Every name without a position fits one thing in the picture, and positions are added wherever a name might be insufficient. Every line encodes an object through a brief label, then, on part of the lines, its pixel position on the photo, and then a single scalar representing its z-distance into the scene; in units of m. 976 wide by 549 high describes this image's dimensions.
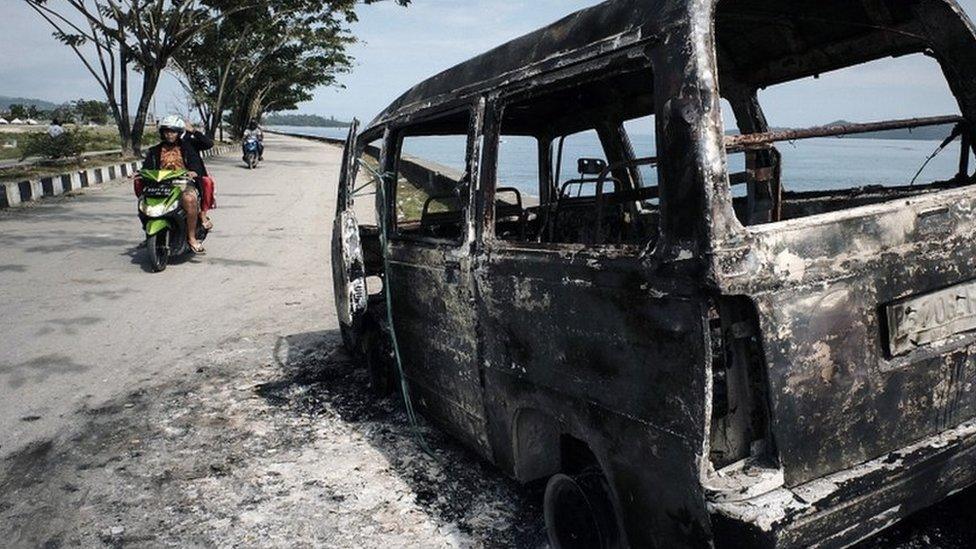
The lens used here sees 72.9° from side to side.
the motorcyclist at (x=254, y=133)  23.56
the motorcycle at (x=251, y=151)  23.25
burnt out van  1.74
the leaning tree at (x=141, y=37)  20.56
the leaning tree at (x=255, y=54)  28.84
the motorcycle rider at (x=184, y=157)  7.97
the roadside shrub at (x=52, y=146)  18.84
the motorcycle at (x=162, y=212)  7.66
